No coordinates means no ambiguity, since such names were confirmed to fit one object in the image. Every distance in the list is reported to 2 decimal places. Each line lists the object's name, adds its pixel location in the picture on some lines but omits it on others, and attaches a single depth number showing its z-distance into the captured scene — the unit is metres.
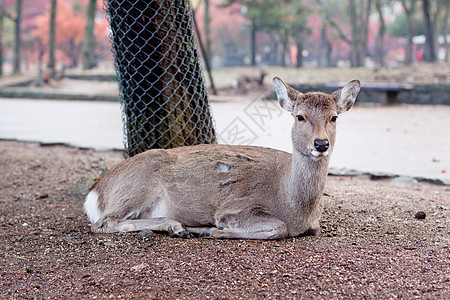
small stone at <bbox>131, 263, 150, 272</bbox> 3.04
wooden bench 15.30
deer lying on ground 3.54
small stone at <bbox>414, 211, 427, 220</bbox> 4.18
